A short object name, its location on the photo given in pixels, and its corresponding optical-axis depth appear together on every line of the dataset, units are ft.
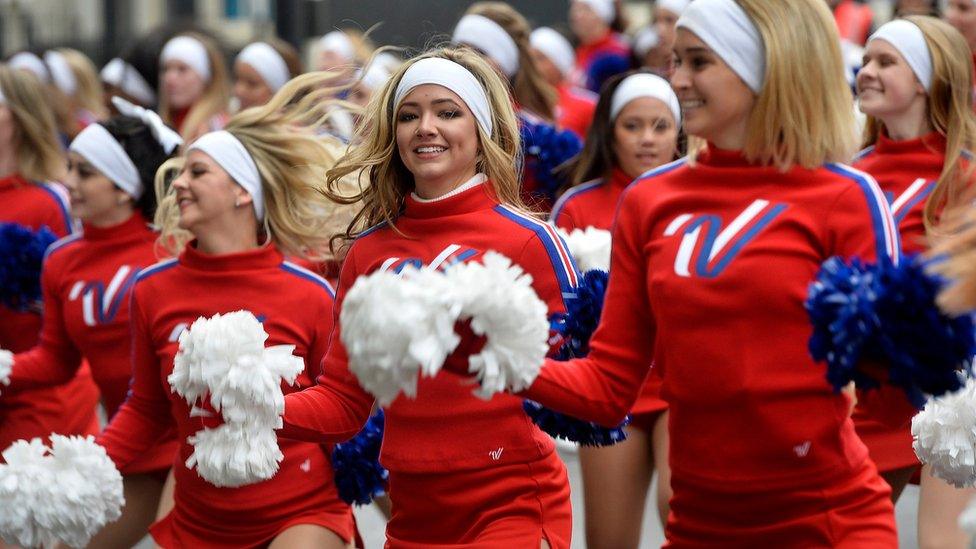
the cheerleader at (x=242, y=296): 28.37
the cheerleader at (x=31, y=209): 37.19
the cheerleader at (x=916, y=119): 32.35
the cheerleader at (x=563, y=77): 58.54
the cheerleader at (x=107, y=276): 33.35
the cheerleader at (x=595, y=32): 74.38
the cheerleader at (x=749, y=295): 19.95
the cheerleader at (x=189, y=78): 57.06
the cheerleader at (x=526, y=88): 42.88
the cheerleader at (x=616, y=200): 33.65
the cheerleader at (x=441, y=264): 24.12
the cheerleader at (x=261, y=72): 55.47
